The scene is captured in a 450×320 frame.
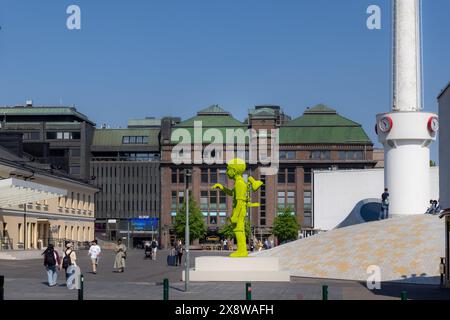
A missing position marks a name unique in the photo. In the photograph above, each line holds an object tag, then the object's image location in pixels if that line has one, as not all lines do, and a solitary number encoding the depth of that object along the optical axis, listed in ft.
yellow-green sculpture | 131.75
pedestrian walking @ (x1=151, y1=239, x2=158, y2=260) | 246.88
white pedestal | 128.16
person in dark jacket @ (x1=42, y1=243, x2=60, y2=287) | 117.10
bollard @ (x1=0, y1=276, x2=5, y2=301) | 75.77
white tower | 191.93
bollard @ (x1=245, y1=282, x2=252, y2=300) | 77.87
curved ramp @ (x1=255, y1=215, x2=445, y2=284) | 146.41
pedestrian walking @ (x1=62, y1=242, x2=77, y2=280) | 119.03
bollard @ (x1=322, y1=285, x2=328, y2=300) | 77.09
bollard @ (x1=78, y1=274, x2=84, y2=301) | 82.74
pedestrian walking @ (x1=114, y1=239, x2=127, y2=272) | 158.40
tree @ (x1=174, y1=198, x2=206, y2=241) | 437.17
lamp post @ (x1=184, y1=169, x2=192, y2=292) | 106.29
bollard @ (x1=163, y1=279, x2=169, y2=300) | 82.28
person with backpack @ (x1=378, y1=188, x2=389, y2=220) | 194.64
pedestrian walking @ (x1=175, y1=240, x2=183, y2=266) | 200.23
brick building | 471.62
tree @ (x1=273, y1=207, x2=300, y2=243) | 435.12
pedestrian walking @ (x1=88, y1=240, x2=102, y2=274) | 154.10
